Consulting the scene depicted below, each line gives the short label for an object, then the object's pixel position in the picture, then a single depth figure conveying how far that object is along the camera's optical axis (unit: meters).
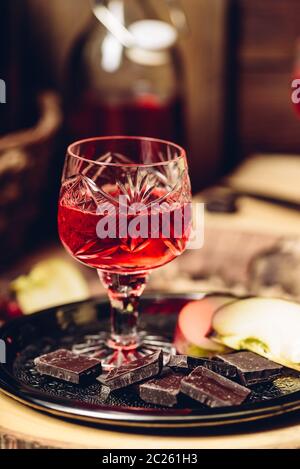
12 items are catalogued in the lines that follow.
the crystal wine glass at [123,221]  0.62
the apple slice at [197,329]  0.65
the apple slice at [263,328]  0.63
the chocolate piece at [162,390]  0.58
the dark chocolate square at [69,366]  0.60
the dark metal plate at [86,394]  0.56
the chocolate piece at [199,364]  0.60
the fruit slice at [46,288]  0.85
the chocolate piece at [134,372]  0.59
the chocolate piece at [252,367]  0.60
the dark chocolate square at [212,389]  0.57
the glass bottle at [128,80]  1.22
